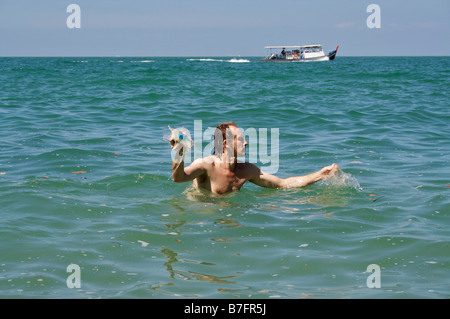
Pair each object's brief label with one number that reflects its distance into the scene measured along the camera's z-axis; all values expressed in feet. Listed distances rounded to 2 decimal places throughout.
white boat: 507.71
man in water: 40.69
